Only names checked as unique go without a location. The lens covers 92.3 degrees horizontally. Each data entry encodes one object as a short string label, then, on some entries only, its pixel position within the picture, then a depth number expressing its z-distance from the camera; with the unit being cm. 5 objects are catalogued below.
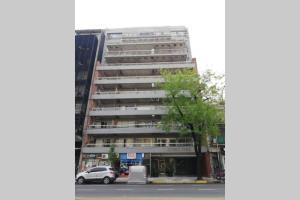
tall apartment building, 1604
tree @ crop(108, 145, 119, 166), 1523
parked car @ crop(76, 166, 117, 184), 1108
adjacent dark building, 1779
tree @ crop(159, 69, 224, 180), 1289
